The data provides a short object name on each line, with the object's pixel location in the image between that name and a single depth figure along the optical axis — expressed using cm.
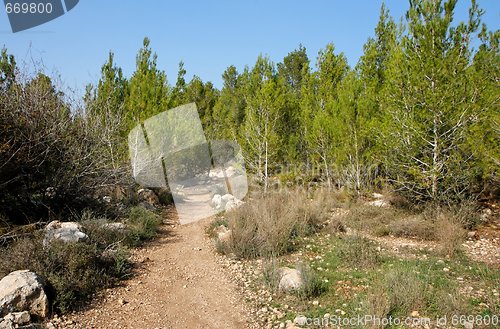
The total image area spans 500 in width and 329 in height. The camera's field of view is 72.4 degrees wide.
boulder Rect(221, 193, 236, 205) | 1141
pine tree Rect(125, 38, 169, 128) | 1490
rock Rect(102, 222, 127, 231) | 703
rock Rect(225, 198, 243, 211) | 931
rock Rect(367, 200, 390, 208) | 1066
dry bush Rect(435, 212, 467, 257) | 660
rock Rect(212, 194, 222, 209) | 1145
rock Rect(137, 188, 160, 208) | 1138
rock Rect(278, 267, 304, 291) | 491
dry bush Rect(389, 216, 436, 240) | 777
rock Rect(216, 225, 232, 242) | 720
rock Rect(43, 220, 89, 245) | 573
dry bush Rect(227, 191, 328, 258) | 670
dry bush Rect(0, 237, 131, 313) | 455
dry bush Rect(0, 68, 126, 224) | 675
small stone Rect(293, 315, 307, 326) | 413
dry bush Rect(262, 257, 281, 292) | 508
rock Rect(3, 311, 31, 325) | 381
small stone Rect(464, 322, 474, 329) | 379
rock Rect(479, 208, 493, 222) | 878
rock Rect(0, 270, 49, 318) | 403
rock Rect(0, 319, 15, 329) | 352
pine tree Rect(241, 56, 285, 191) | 1372
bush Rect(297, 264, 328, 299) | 479
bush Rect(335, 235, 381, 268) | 588
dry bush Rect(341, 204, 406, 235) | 858
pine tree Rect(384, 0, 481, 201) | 859
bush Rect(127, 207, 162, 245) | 738
